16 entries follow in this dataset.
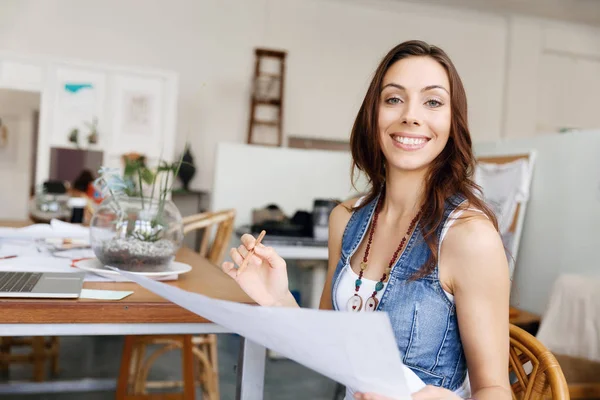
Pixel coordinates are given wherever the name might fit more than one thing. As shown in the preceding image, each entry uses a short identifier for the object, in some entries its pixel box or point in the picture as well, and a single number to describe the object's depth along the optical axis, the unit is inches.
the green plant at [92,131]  228.1
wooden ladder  264.2
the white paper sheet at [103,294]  43.3
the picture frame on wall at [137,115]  232.1
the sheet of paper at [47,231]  73.7
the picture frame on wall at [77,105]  223.8
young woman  37.3
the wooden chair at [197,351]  79.9
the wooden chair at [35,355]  105.3
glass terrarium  53.9
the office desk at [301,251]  130.8
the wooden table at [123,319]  39.7
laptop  41.8
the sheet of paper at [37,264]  52.2
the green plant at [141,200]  54.5
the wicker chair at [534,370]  32.7
